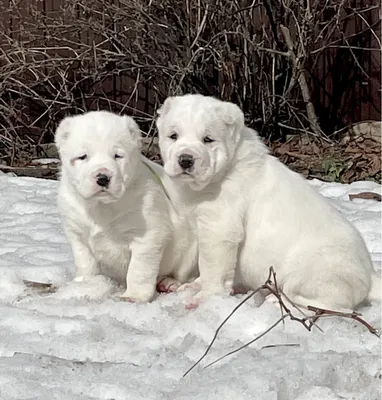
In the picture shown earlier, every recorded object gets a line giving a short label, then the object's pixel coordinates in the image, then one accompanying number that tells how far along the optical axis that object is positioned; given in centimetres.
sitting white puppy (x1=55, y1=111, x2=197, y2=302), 376
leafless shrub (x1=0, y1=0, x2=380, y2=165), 940
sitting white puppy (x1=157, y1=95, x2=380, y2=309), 376
